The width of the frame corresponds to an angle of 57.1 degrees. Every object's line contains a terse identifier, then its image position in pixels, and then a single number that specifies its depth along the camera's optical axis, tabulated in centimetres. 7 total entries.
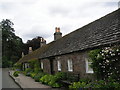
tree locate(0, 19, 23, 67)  4773
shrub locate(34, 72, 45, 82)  1250
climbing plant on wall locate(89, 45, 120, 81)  583
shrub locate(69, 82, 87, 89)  580
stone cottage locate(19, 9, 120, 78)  732
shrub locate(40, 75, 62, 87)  933
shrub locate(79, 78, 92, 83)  746
